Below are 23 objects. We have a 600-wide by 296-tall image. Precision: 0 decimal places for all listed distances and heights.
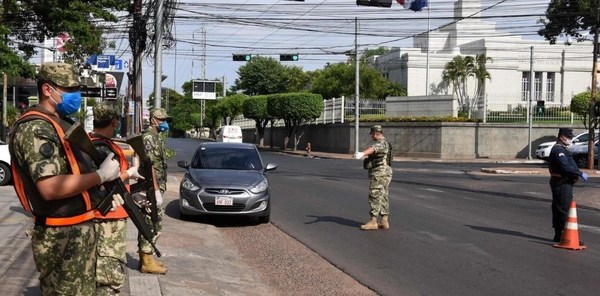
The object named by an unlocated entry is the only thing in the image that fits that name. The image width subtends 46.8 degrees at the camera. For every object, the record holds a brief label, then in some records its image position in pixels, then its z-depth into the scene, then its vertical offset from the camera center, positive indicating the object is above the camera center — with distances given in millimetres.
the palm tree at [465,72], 64375 +4455
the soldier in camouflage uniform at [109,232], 4500 -836
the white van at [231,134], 42594 -1032
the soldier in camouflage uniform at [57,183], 3451 -337
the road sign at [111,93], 21000 +715
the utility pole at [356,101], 41219 +1046
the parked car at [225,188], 11758 -1224
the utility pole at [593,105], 28391 +654
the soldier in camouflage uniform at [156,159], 7289 -469
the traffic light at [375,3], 16094 +2724
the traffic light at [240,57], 36584 +3188
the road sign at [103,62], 25195 +1976
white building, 67125 +5580
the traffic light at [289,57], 35688 +3149
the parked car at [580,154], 31438 -1490
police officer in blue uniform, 10391 -902
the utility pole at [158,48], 17922 +1824
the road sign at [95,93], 17047 +588
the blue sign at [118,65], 26272 +1961
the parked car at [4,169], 17578 -1372
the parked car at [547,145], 33469 -1260
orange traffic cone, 9875 -1614
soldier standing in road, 11201 -875
